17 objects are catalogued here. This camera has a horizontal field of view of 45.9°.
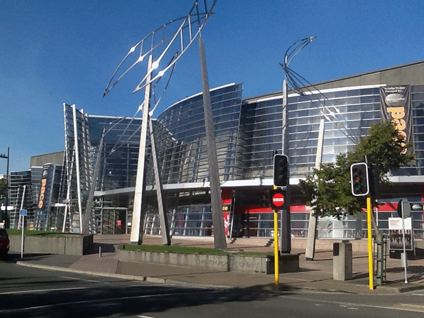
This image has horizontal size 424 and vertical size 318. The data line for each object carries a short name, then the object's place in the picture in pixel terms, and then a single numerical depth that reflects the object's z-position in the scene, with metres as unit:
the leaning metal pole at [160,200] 37.00
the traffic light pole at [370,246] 16.12
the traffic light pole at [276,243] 16.60
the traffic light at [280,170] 16.89
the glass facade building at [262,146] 48.50
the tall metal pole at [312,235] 31.62
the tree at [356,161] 21.55
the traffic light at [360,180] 16.52
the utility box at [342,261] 19.17
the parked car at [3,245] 28.76
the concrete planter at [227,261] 21.52
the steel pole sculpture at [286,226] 29.28
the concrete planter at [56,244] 33.97
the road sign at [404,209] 19.12
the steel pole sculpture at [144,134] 33.91
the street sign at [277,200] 16.83
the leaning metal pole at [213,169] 27.70
